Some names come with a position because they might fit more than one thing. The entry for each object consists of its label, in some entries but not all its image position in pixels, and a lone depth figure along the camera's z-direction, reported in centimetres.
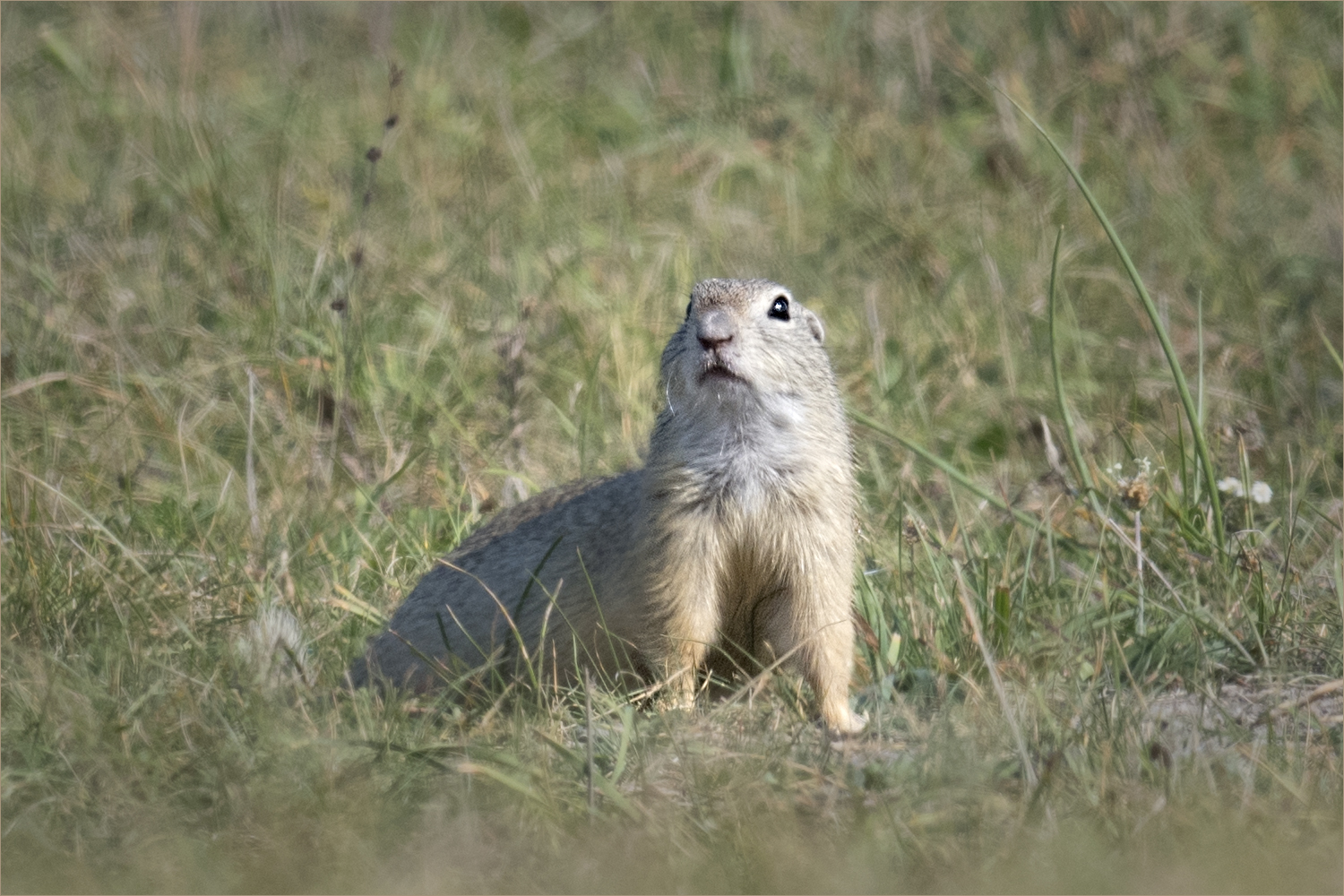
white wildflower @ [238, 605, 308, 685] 723
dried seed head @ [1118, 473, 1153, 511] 821
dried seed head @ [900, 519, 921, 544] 816
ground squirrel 730
